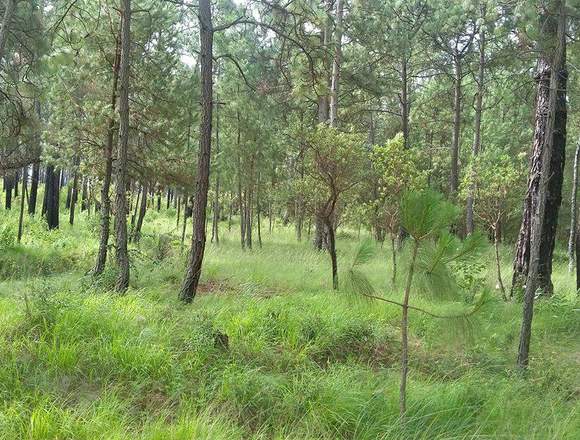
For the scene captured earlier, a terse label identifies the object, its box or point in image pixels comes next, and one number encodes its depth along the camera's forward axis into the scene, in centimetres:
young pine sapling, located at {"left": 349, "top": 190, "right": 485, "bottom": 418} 317
